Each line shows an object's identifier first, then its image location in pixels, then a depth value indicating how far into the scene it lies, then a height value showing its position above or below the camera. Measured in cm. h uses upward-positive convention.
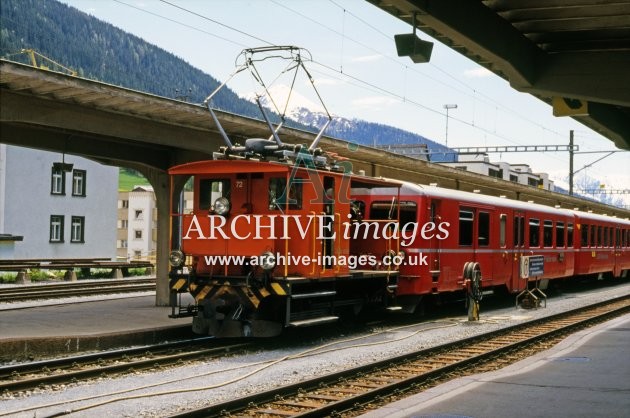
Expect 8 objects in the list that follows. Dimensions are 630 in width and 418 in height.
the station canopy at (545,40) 1033 +329
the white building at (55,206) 4278 +184
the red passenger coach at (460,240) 1636 +17
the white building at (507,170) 8281 +917
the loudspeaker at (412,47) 1002 +265
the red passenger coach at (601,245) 2753 +17
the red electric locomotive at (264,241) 1291 +1
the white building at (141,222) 8394 +181
